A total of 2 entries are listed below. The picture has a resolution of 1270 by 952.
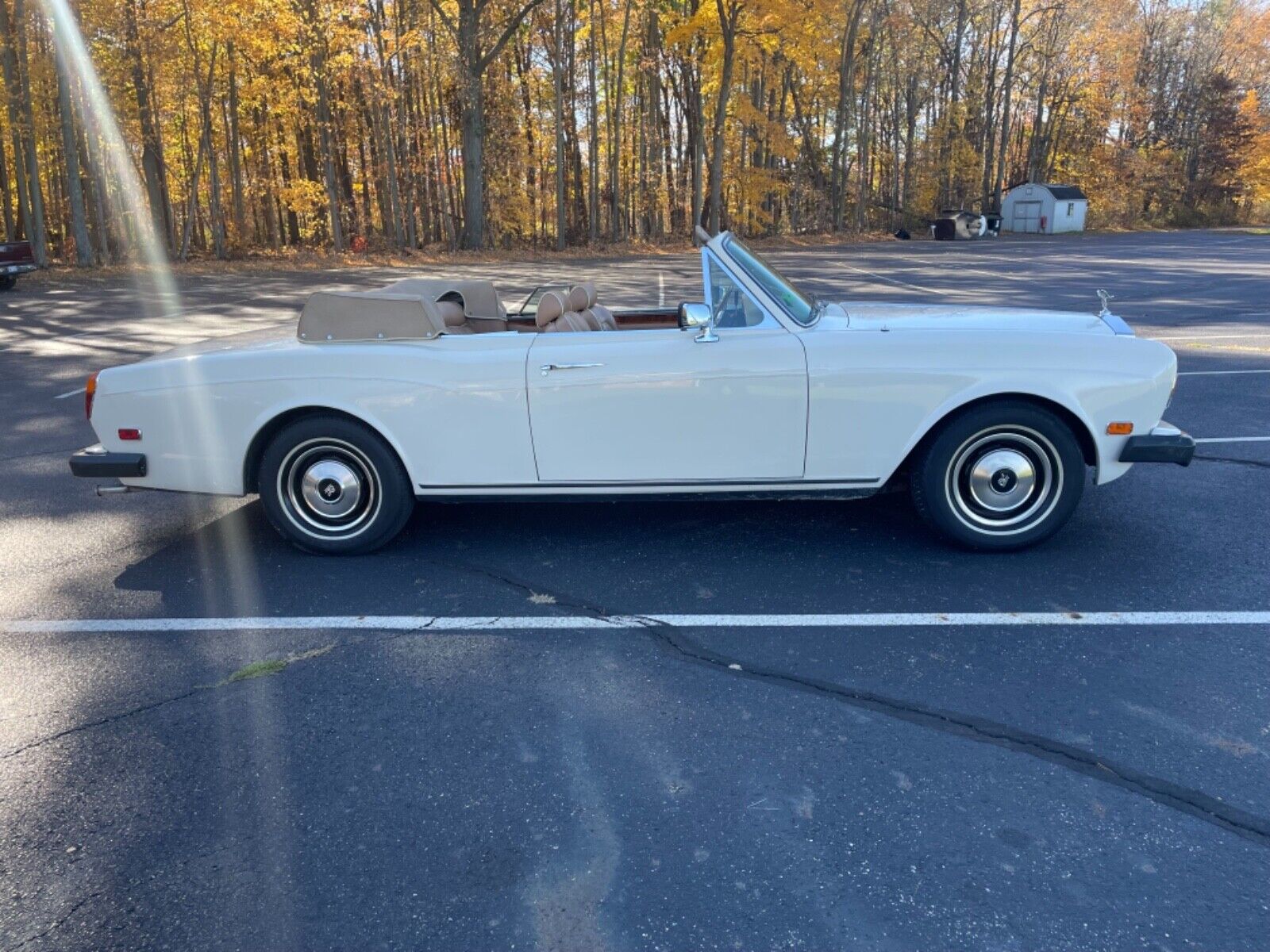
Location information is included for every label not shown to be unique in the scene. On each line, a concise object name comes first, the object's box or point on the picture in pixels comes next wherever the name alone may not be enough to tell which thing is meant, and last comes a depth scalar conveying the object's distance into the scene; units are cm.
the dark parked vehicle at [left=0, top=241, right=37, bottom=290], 1941
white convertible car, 429
